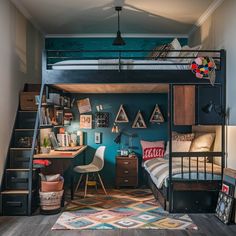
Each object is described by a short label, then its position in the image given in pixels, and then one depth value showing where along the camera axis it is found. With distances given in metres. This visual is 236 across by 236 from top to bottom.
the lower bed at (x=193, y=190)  3.27
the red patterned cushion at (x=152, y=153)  4.69
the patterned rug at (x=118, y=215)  2.88
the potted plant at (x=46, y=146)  3.70
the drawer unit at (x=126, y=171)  4.53
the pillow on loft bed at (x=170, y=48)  4.00
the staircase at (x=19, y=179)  3.19
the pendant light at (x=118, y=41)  3.94
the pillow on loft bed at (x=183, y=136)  4.27
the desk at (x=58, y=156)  3.43
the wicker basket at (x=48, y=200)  3.19
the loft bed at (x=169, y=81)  3.28
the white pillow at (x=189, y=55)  3.63
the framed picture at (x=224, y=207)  2.88
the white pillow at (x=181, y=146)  4.11
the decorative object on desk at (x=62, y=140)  4.58
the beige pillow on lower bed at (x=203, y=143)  3.82
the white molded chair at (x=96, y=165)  4.04
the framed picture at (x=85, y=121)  4.85
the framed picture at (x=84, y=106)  4.87
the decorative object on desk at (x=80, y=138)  4.79
